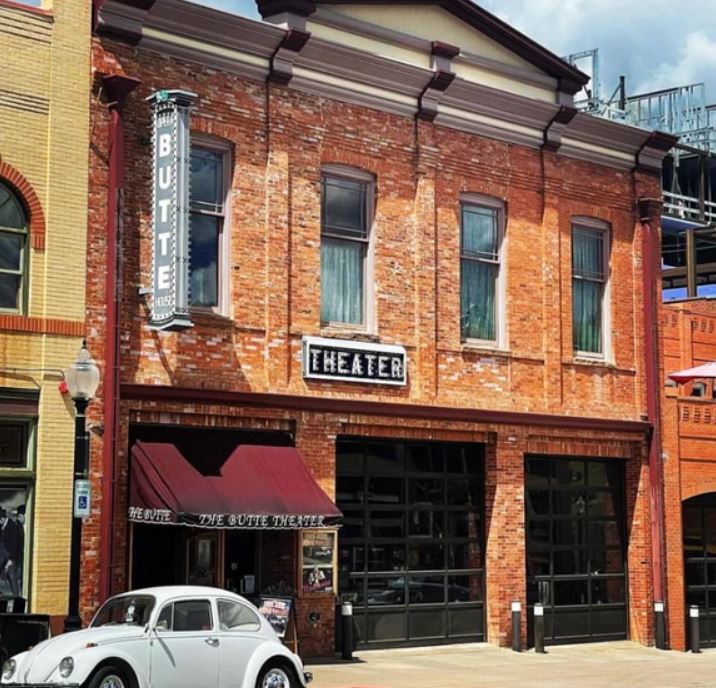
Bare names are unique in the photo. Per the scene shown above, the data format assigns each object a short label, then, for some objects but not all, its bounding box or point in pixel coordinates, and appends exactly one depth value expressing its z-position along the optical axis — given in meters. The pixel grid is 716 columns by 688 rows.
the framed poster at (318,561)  23.16
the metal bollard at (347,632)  23.17
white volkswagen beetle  15.47
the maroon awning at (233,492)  20.73
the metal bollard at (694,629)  28.02
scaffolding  48.41
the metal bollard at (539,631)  26.00
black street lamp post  17.11
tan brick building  19.92
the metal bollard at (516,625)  25.89
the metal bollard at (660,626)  28.14
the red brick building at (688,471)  28.85
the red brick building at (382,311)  21.62
